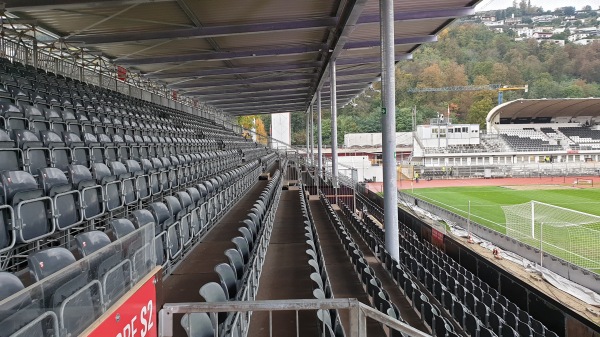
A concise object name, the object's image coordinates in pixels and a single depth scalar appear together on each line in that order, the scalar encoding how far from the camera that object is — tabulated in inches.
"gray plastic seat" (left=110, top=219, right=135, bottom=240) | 142.4
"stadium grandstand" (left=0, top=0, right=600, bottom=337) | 90.9
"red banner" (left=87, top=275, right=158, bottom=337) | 71.0
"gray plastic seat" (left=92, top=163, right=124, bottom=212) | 204.1
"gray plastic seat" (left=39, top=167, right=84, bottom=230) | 166.9
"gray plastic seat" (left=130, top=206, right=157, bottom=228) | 162.0
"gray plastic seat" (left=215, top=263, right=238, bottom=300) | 129.6
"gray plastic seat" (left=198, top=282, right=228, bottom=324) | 109.4
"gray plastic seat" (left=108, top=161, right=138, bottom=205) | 221.9
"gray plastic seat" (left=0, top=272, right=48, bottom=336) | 56.3
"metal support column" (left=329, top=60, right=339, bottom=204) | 665.0
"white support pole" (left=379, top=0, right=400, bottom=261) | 336.5
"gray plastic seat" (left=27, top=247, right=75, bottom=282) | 93.0
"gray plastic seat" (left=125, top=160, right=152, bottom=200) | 239.5
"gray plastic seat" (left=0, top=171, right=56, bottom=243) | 146.3
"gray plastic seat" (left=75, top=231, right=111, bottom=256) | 114.3
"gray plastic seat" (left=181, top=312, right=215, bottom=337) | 96.9
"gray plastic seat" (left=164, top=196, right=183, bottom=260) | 179.3
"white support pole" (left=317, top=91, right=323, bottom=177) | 881.8
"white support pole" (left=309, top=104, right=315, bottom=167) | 1247.4
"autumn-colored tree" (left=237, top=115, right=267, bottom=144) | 2229.2
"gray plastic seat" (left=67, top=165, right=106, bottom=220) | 186.2
